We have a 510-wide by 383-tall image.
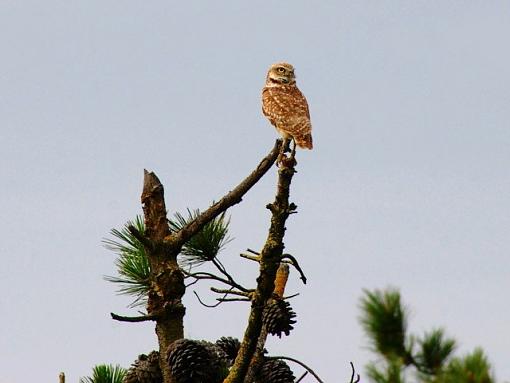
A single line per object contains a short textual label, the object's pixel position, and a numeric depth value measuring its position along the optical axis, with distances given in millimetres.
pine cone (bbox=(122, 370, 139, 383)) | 14406
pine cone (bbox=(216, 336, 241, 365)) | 14516
